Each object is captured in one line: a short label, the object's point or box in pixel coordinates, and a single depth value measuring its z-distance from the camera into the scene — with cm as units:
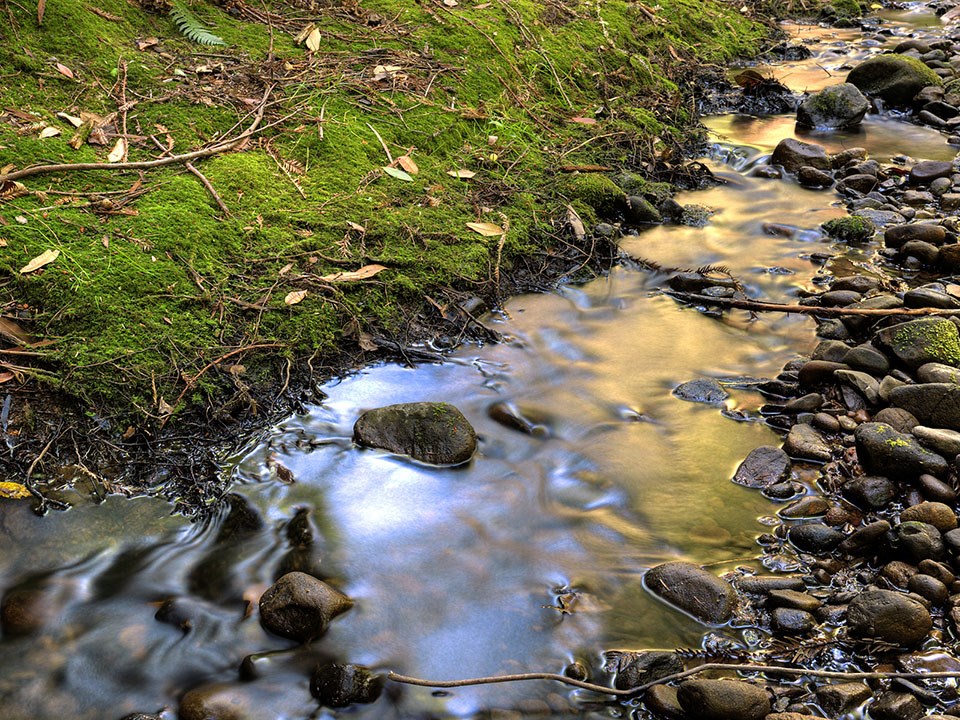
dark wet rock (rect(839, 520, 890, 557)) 314
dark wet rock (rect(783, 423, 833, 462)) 371
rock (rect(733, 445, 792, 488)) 360
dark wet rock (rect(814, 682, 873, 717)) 256
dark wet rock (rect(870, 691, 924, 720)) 251
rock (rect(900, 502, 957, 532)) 319
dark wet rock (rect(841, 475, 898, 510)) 340
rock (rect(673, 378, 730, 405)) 420
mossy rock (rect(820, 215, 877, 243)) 581
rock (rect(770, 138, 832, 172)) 702
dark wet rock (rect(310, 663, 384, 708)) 265
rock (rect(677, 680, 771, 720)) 252
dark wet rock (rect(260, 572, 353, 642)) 285
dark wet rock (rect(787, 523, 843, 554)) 321
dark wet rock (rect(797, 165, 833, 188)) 679
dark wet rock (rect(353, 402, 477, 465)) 368
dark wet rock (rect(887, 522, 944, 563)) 306
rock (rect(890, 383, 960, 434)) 368
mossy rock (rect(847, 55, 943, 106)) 854
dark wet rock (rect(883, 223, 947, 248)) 549
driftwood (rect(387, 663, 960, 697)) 261
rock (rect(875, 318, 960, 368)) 409
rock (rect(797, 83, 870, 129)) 796
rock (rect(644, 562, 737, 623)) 293
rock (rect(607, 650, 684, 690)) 270
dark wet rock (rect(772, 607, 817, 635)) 285
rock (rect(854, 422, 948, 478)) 343
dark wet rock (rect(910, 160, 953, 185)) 668
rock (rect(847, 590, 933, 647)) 274
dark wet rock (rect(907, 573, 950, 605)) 291
